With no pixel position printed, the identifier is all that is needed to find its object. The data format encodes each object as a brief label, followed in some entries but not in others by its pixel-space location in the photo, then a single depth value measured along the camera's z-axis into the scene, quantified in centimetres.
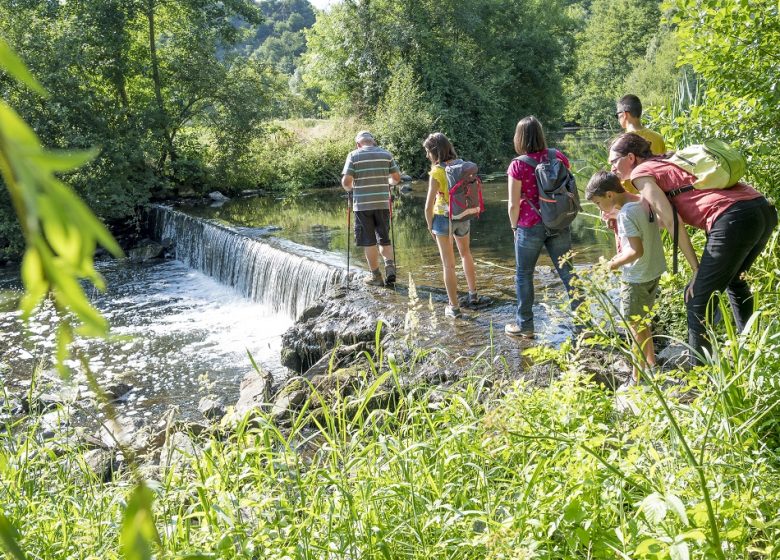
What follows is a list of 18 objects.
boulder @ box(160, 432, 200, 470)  516
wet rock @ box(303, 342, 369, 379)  655
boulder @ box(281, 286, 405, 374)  727
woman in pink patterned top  553
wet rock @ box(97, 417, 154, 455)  513
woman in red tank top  383
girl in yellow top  648
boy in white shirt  412
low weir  1010
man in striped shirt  769
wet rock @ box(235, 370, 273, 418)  625
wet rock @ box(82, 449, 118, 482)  518
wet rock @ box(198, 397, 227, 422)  641
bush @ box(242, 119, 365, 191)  2362
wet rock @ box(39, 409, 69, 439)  625
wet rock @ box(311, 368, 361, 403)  536
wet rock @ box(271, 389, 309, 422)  582
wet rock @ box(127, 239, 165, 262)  1582
